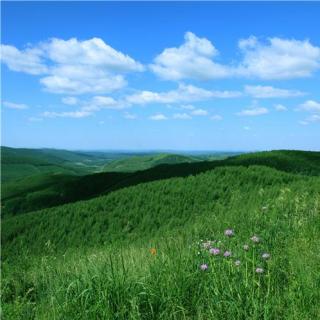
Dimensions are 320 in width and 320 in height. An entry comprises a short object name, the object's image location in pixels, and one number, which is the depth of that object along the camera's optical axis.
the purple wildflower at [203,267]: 3.80
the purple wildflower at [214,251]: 3.99
